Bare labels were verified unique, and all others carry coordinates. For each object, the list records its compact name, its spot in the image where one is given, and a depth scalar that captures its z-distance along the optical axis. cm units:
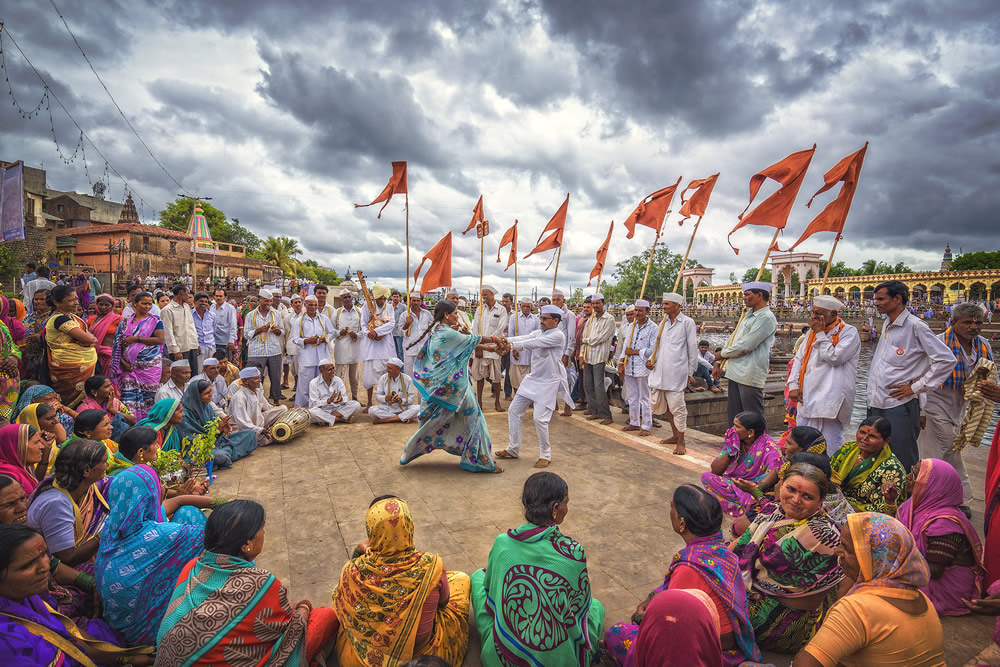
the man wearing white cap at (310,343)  803
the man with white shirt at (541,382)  560
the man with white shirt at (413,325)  833
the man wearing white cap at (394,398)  743
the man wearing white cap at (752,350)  557
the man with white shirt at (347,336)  848
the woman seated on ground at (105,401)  464
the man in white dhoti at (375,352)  823
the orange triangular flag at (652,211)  791
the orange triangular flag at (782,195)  593
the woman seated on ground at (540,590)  207
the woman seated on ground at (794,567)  240
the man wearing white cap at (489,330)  859
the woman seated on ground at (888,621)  179
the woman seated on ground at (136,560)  240
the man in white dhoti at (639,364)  722
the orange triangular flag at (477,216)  845
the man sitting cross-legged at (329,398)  716
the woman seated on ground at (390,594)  213
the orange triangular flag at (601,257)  930
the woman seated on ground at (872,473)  333
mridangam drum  612
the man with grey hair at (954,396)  425
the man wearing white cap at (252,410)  602
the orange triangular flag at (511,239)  989
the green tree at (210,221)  5234
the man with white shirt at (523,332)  863
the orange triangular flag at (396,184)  798
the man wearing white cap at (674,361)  650
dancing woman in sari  512
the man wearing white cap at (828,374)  463
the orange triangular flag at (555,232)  898
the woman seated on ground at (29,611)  174
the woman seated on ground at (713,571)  206
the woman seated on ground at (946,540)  281
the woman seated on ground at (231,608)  190
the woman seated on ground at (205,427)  488
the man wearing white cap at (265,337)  809
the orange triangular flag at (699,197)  739
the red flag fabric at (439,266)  751
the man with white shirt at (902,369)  421
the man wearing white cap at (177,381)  540
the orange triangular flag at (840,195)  542
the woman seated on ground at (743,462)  370
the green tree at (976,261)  5909
